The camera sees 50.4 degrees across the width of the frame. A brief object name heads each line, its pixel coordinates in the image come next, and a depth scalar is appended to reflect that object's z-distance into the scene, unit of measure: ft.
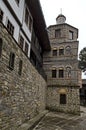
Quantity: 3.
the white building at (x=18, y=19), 14.60
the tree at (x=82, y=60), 58.91
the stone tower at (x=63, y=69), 34.64
